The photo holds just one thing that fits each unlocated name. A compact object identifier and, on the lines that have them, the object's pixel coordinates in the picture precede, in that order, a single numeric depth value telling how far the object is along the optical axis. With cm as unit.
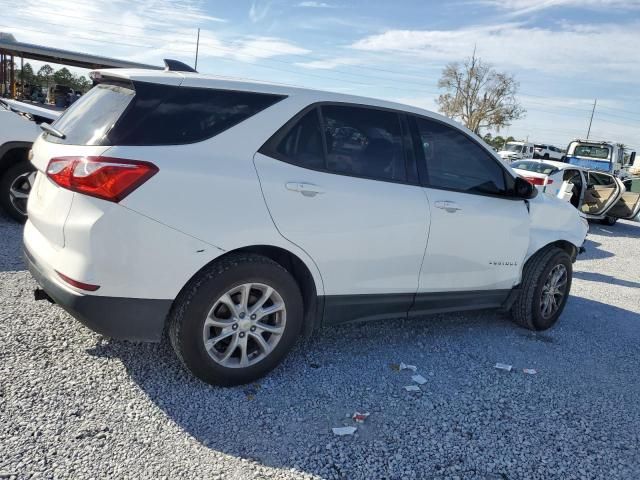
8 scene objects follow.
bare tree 5994
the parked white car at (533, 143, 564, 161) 3991
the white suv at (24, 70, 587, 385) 274
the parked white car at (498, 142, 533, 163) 3962
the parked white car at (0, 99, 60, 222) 613
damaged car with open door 1321
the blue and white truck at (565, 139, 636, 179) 2222
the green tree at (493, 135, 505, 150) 6207
